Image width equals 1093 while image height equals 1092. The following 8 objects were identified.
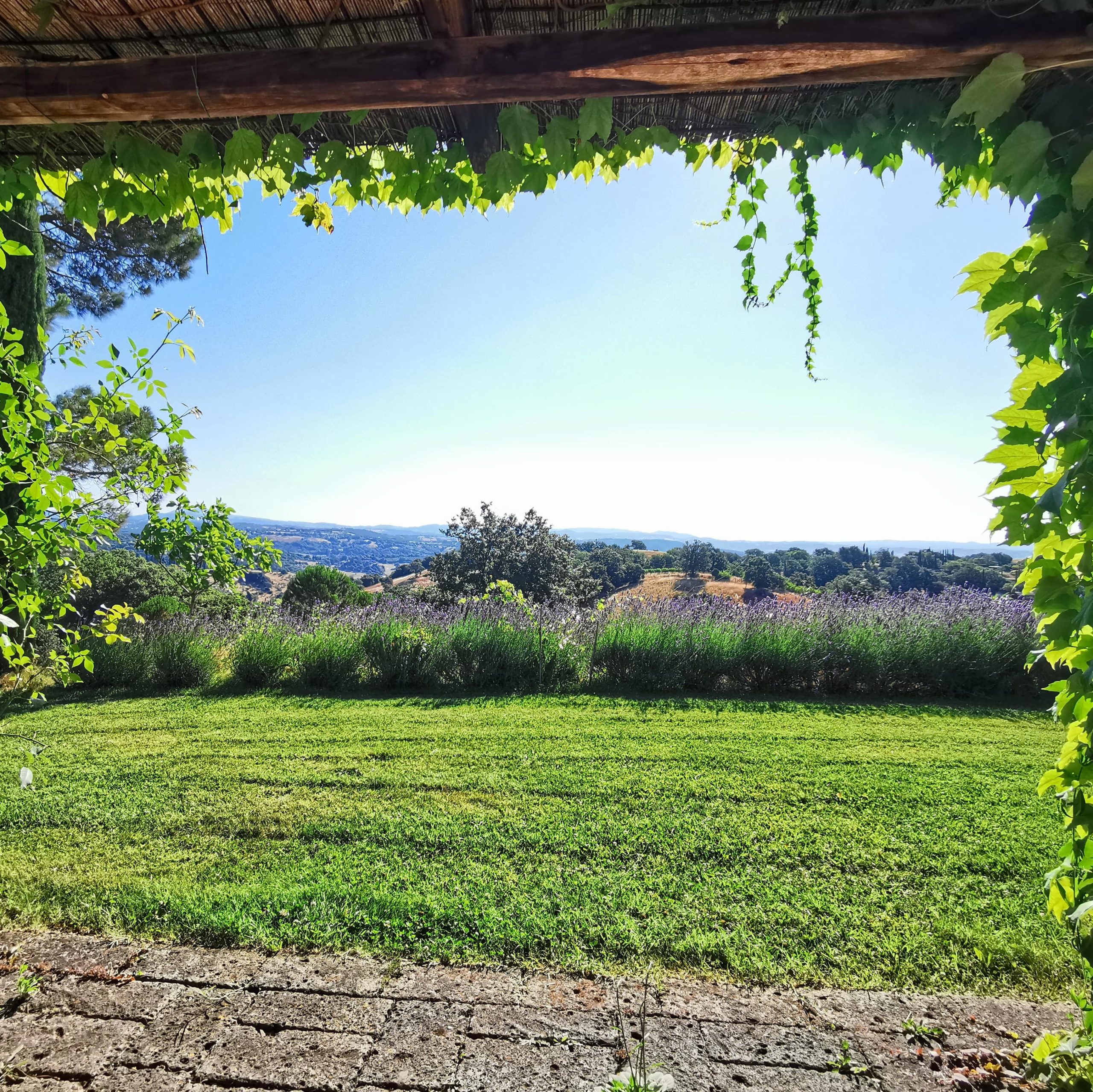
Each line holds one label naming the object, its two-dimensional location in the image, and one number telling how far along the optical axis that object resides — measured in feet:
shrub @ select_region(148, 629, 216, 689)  24.00
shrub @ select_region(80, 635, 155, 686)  23.67
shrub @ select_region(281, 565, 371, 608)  36.99
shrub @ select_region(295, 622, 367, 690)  23.52
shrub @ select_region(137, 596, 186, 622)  28.12
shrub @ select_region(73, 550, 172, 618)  30.73
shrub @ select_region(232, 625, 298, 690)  23.79
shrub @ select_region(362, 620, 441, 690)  23.61
